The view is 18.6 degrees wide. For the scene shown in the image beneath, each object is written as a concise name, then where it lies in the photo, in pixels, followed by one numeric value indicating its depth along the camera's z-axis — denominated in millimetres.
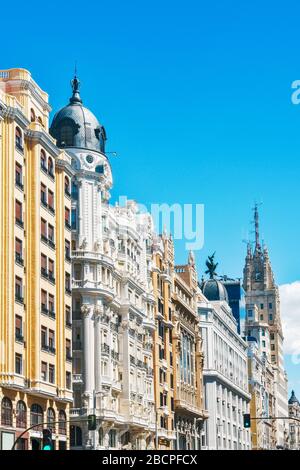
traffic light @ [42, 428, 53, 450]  55072
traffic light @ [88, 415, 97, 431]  53281
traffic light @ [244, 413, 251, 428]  81194
